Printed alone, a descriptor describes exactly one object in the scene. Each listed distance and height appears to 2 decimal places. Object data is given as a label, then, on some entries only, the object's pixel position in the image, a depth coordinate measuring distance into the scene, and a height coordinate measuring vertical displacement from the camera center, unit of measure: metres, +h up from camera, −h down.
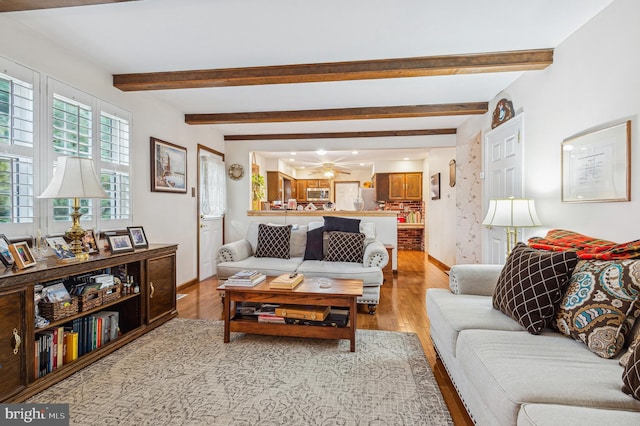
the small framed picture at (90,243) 2.52 -0.28
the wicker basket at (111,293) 2.40 -0.66
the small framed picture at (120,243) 2.56 -0.28
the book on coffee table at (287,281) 2.53 -0.60
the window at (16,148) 2.12 +0.44
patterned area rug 1.68 -1.10
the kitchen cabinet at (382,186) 8.16 +0.64
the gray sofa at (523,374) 1.03 -0.64
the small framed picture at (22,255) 1.84 -0.28
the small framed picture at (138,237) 2.82 -0.25
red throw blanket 1.56 -0.21
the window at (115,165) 2.98 +0.45
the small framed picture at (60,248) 2.21 -0.27
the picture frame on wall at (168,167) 3.68 +0.55
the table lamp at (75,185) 2.20 +0.18
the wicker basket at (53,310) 2.00 -0.65
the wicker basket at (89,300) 2.20 -0.65
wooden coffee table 2.42 -0.73
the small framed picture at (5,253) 1.84 -0.26
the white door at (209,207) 4.83 +0.05
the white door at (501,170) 3.21 +0.46
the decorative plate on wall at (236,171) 5.66 +0.71
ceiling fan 7.61 +1.04
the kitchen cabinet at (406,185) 8.07 +0.66
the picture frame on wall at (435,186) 6.42 +0.52
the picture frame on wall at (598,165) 1.89 +0.31
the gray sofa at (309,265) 3.32 -0.63
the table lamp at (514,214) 2.65 -0.03
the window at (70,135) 2.50 +0.63
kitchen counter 5.02 -0.04
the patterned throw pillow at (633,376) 1.06 -0.58
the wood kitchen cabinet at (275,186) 8.14 +0.64
